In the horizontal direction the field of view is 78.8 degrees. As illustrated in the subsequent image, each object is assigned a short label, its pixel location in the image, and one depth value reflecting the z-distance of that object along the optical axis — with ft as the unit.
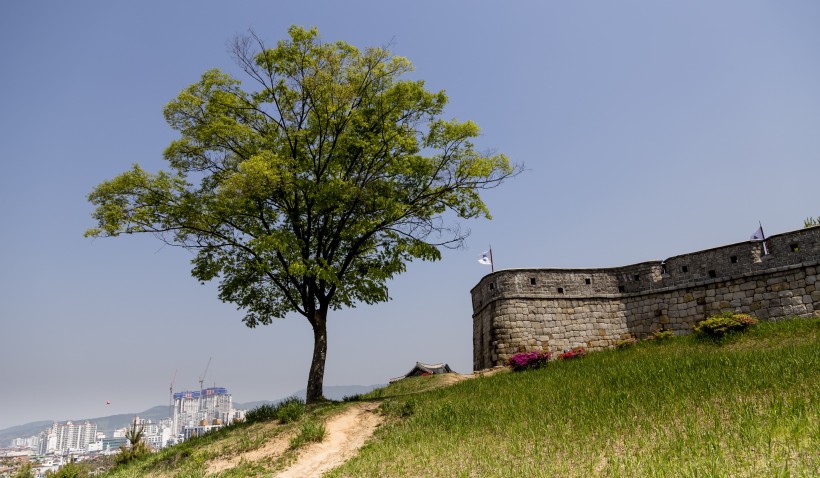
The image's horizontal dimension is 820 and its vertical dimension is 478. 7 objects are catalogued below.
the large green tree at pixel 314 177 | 56.70
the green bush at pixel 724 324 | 61.73
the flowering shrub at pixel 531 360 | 68.03
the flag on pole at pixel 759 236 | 75.87
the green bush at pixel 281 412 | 50.19
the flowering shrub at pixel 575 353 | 70.60
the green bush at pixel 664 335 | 68.59
